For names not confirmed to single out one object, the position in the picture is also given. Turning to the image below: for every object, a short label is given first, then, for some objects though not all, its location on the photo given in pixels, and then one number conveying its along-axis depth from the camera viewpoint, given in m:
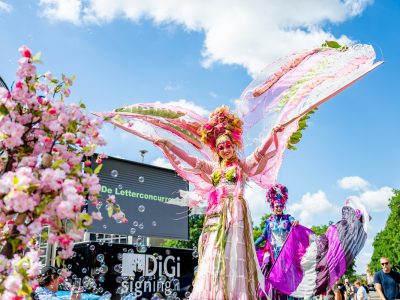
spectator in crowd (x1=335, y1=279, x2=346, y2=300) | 10.18
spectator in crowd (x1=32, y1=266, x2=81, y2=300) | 3.93
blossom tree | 1.53
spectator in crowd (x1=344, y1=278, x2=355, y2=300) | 14.56
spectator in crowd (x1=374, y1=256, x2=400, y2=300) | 5.66
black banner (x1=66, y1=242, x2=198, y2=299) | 8.29
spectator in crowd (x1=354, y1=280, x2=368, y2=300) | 10.05
